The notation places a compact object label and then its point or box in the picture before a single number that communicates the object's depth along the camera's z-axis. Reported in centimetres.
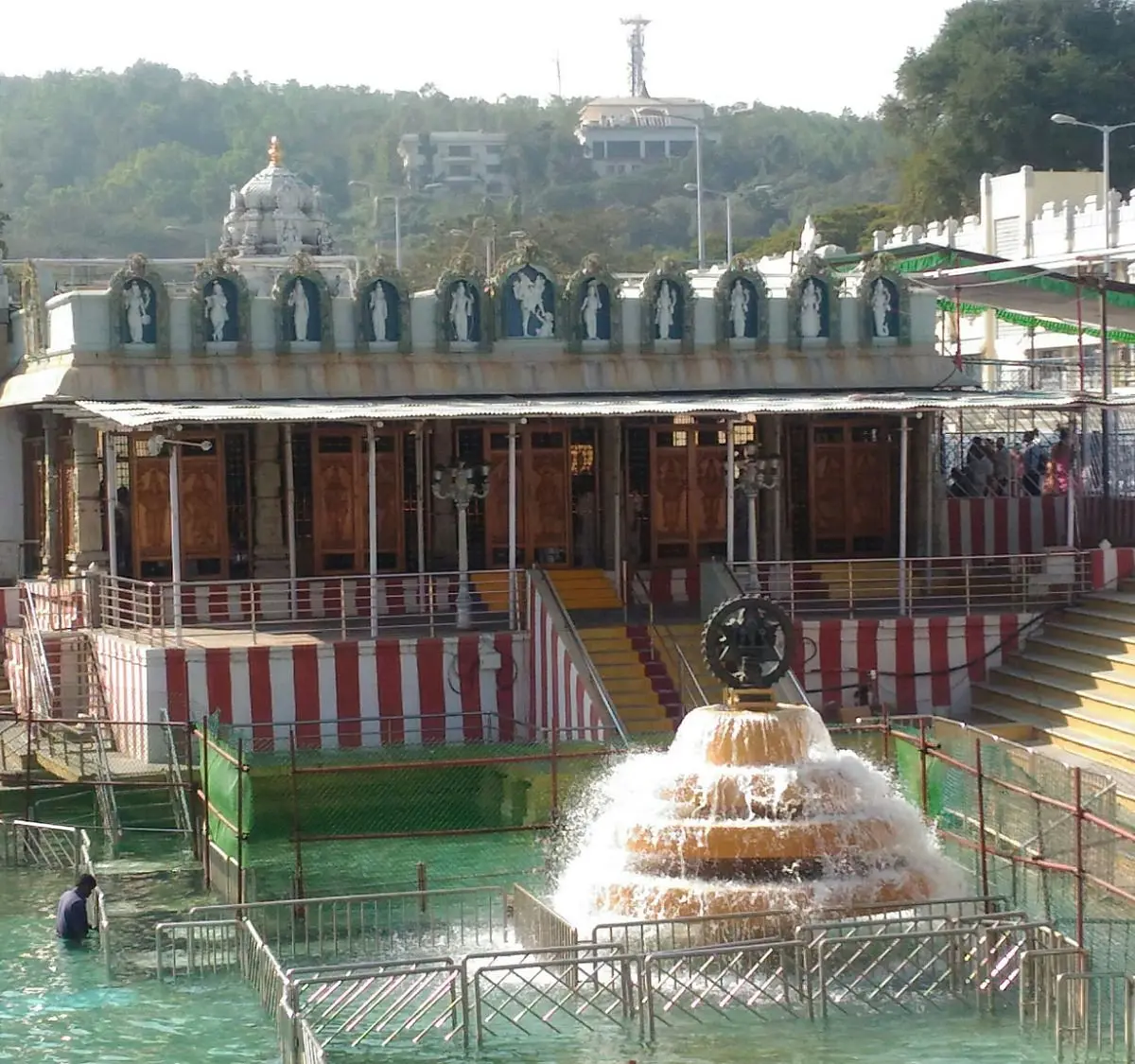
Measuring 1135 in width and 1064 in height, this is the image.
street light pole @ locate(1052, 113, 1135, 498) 3319
